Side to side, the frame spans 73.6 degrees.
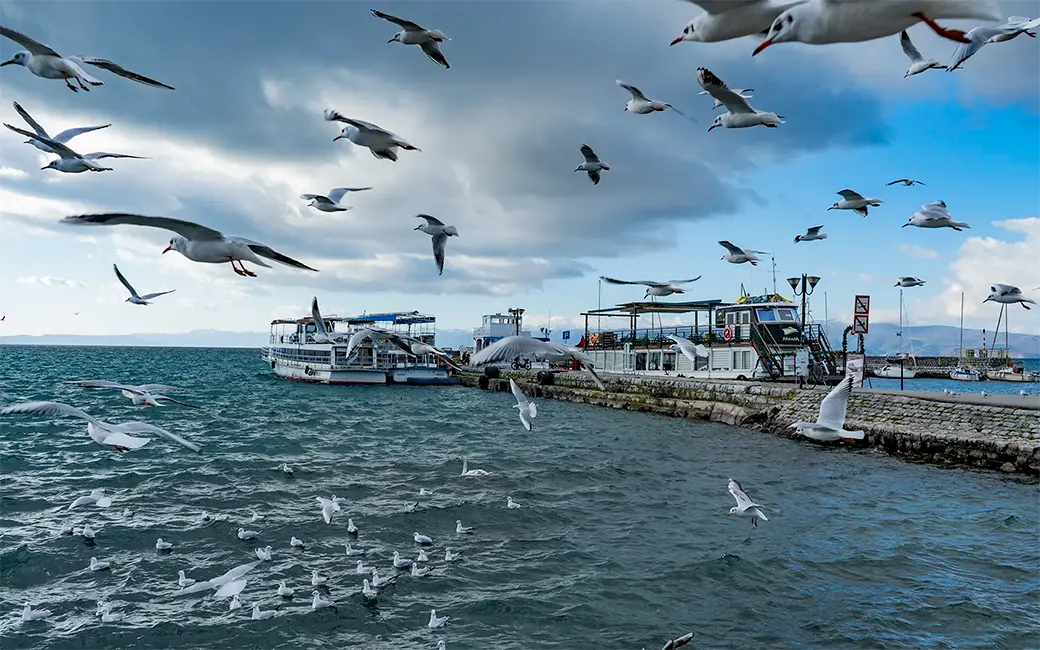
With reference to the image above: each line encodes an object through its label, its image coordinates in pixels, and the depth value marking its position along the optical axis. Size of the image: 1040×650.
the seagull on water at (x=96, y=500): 13.05
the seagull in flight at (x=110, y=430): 8.20
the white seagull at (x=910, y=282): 14.56
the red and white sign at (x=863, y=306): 27.12
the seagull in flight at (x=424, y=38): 8.20
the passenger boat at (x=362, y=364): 56.78
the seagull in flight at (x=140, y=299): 9.20
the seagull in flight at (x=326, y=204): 9.94
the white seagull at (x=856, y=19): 3.59
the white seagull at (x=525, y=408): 13.86
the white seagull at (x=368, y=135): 8.51
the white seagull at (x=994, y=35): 5.53
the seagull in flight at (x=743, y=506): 10.10
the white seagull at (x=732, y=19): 4.68
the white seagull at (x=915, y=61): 6.90
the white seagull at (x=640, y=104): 8.84
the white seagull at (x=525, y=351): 10.39
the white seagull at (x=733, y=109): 6.91
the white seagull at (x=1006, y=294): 10.84
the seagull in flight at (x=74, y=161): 7.79
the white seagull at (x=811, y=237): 13.14
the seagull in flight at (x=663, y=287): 11.68
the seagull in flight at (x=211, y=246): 6.30
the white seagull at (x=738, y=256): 12.40
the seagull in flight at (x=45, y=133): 7.82
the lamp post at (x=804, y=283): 31.44
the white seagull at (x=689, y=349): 13.69
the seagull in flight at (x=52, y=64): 7.23
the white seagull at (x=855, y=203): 10.68
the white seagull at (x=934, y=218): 10.19
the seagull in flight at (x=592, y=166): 10.69
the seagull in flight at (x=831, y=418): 10.52
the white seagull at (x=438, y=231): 11.05
